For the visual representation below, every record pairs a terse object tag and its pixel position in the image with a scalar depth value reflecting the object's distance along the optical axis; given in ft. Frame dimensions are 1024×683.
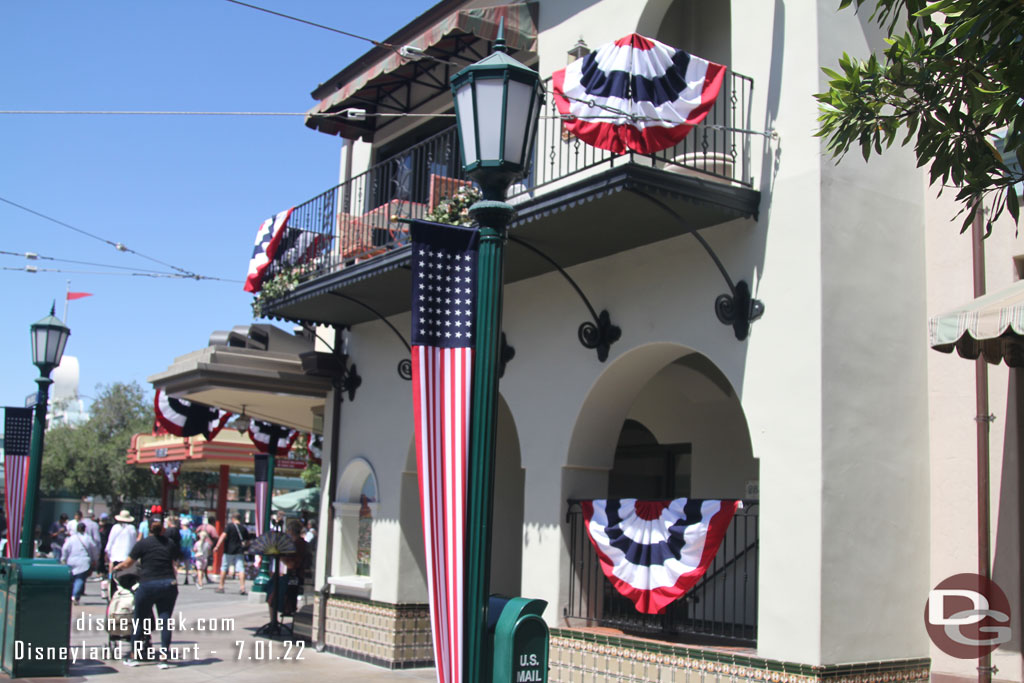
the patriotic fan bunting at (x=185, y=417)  55.11
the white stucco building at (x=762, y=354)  26.73
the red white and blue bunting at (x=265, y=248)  45.01
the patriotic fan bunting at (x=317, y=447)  68.24
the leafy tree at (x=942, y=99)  16.21
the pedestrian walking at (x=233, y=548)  83.10
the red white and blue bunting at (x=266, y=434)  63.52
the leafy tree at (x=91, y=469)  173.58
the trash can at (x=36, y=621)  33.86
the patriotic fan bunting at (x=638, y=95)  27.76
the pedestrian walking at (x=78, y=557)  58.39
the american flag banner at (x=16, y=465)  42.57
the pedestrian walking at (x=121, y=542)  53.62
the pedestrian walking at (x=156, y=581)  38.65
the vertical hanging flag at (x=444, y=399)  15.61
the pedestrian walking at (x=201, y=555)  89.04
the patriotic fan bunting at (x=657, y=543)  28.66
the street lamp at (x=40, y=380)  39.81
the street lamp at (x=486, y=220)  15.57
